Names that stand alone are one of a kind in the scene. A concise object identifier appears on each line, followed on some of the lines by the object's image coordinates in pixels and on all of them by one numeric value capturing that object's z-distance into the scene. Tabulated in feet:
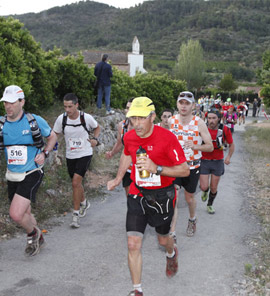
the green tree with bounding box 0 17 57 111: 25.91
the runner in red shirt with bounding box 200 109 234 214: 23.04
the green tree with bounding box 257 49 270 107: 65.26
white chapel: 306.76
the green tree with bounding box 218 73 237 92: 239.30
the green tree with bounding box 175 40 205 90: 277.23
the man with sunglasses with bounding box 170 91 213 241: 18.90
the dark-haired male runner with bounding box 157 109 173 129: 21.73
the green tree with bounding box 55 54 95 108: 40.27
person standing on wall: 42.50
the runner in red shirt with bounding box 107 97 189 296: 12.53
